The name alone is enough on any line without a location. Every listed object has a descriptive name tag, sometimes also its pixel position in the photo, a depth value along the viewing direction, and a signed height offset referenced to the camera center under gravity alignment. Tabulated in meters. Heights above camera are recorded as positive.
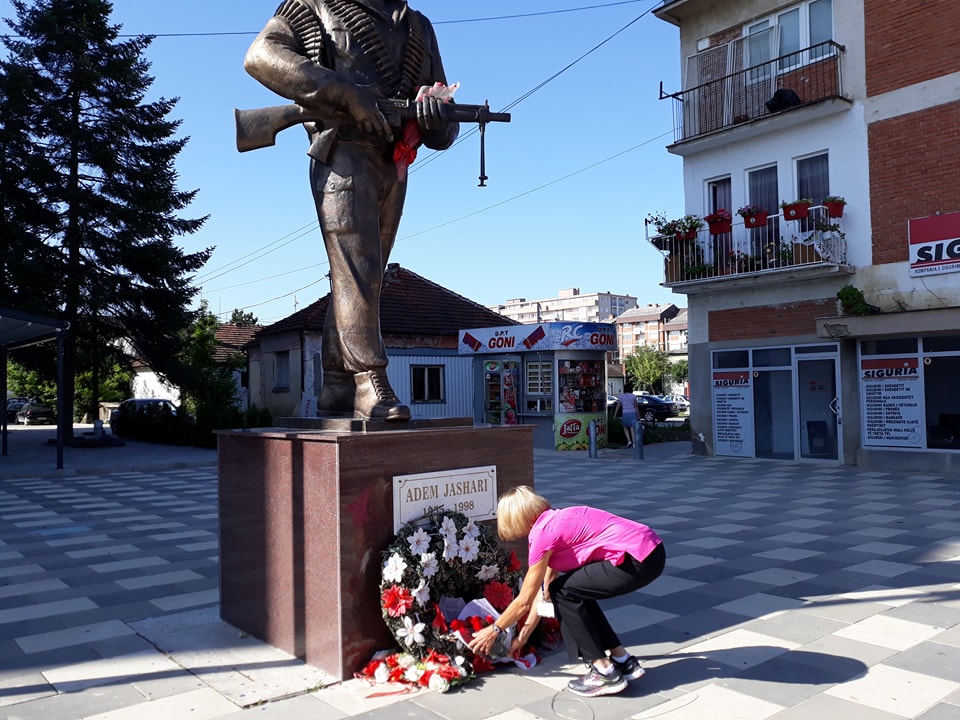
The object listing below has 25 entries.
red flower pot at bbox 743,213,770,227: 16.25 +3.23
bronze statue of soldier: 4.75 +1.49
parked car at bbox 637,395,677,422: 40.44 -1.26
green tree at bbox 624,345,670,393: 70.19 +1.21
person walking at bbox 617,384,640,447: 19.14 -0.61
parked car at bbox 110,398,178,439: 25.62 -0.76
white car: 52.39 -1.33
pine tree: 22.38 +6.13
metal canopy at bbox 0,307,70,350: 14.79 +1.39
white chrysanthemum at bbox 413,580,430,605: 4.16 -1.06
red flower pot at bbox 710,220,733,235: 17.02 +3.26
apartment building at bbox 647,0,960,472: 14.12 +2.90
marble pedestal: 4.16 -0.70
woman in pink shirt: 3.93 -0.92
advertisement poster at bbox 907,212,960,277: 13.66 +2.27
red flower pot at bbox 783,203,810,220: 15.26 +3.18
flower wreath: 4.14 -1.03
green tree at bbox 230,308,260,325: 78.79 +7.25
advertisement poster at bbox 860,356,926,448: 14.41 -0.47
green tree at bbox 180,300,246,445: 22.19 +0.27
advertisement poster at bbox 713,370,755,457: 17.06 -0.72
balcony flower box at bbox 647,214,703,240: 17.64 +3.40
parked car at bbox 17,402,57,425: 43.12 -0.93
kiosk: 20.20 +0.15
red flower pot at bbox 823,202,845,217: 15.18 +3.17
